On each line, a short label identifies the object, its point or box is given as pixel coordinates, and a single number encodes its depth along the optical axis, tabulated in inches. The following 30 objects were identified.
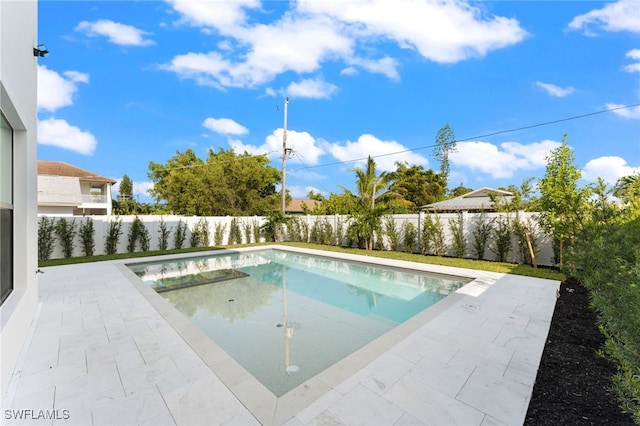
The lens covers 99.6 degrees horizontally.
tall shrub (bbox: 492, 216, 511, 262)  333.8
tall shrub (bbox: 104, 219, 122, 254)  408.2
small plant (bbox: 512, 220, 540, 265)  315.3
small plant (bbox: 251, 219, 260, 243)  564.4
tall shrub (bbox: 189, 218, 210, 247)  493.7
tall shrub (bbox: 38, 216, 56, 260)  350.6
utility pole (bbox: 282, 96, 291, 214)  593.4
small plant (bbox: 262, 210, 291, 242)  566.9
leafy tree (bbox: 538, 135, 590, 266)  251.4
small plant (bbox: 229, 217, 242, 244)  538.0
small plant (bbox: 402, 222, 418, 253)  413.7
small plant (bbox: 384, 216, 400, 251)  431.8
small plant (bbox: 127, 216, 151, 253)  430.6
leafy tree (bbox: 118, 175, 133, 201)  1838.1
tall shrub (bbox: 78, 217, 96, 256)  385.1
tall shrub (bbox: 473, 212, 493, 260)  350.6
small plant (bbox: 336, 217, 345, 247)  508.1
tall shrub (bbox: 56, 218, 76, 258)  365.7
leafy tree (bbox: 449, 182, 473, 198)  1314.7
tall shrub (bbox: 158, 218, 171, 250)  458.0
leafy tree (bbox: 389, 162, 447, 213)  915.4
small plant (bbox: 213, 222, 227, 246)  516.7
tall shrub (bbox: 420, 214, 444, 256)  387.2
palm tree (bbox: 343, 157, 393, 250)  438.6
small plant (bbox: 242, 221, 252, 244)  555.5
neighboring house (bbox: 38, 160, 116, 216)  672.4
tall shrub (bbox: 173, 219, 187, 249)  473.4
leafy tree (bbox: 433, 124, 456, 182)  1131.9
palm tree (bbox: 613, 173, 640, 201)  221.6
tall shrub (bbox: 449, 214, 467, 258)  368.2
